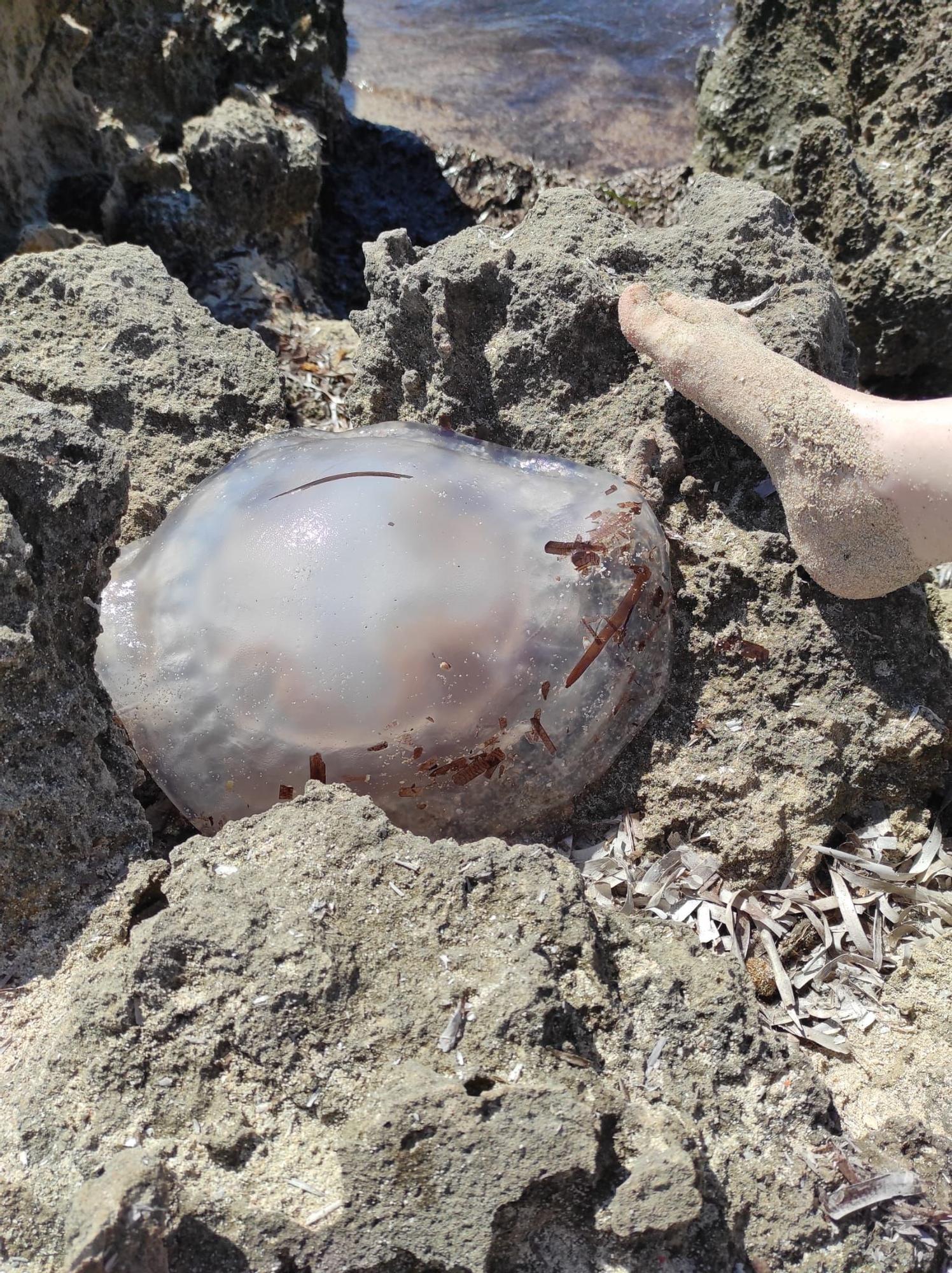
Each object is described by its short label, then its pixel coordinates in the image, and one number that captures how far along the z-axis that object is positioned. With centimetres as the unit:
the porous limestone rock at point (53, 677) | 49
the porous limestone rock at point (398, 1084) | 37
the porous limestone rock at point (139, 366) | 67
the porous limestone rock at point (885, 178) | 90
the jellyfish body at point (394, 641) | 54
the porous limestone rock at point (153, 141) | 91
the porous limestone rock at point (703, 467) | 58
